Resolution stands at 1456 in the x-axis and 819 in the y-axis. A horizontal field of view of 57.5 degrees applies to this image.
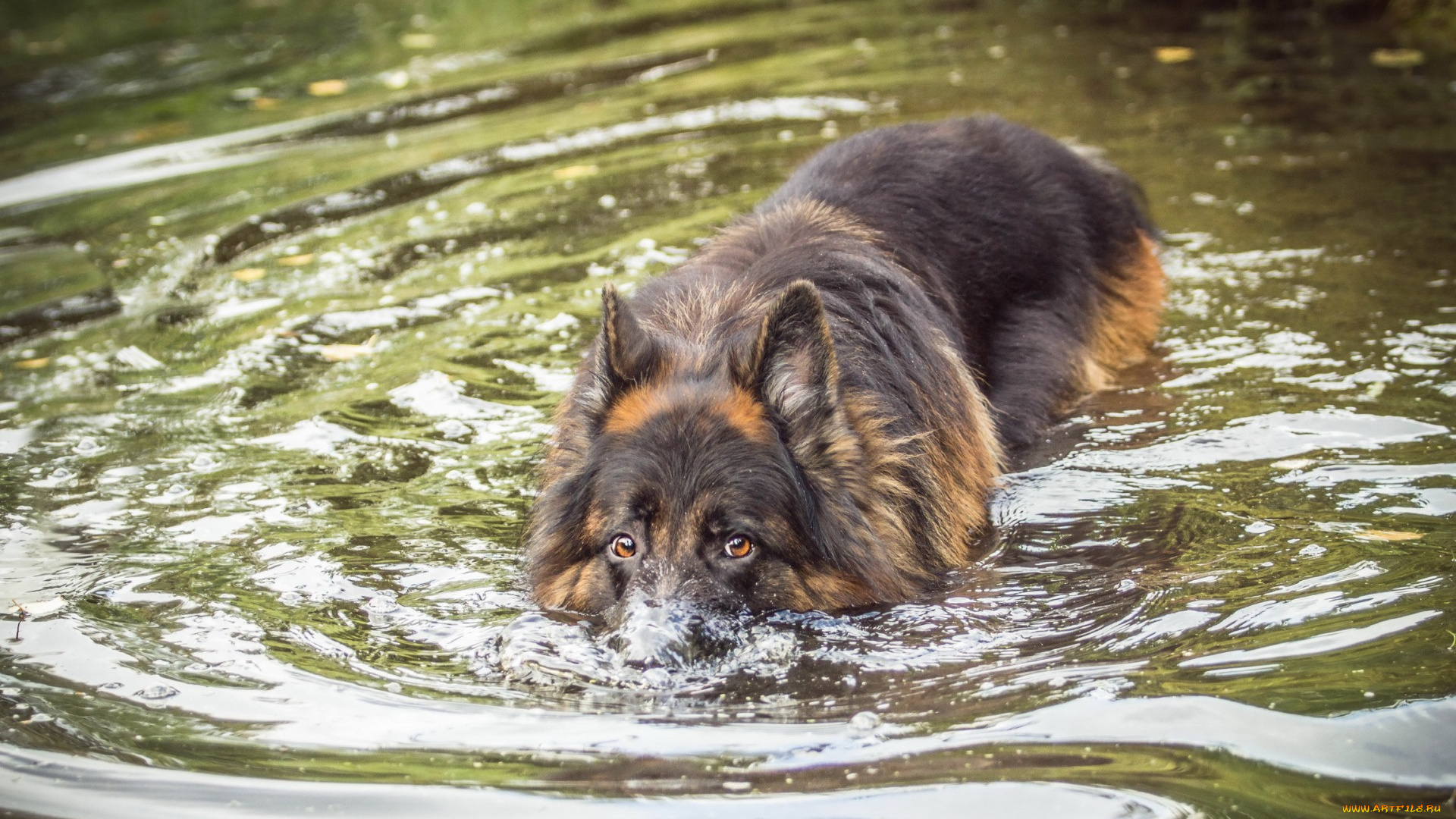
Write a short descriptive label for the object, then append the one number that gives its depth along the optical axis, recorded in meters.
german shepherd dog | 4.41
